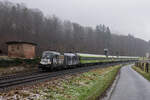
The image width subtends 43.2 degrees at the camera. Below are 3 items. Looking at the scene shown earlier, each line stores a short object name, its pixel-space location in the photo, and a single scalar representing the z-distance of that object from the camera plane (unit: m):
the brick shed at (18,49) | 43.03
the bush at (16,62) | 32.20
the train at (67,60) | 28.33
